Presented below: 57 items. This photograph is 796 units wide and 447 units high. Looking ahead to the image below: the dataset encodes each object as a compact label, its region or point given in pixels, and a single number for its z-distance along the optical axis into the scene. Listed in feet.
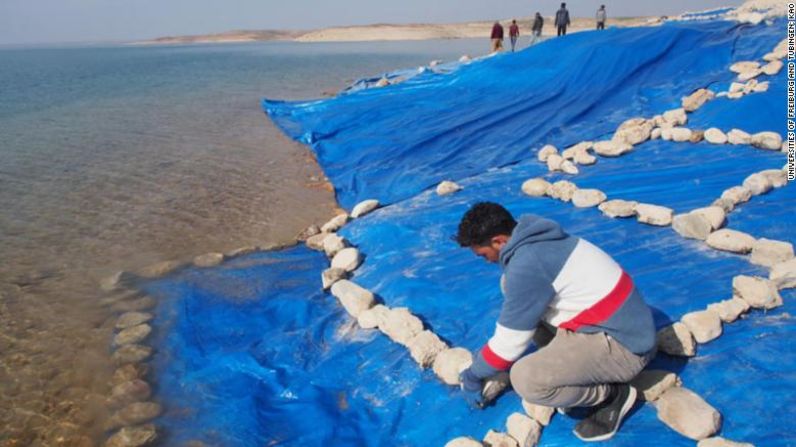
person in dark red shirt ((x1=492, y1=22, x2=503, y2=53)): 64.23
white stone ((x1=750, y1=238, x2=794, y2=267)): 12.33
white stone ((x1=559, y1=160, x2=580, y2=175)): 20.76
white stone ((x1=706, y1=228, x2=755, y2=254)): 13.08
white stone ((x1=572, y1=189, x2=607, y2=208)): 17.19
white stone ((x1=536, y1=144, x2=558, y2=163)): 22.93
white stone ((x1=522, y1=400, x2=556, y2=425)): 9.59
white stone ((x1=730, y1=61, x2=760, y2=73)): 26.02
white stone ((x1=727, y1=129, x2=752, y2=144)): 19.61
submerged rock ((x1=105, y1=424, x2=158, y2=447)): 11.89
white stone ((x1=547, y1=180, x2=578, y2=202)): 18.12
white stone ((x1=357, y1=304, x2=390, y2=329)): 13.84
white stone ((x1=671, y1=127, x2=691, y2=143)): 21.18
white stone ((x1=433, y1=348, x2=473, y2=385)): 11.21
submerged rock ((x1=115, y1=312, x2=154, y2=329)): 16.28
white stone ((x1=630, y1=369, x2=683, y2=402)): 9.36
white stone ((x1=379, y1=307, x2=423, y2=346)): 12.87
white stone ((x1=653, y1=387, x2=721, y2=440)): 8.54
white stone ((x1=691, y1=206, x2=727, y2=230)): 14.30
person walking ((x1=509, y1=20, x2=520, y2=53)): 62.68
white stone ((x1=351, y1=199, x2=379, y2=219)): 21.13
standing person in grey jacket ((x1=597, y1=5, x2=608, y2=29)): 61.16
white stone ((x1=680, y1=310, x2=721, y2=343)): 10.39
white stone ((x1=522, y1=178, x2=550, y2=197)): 18.90
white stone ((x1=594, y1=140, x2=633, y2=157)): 21.43
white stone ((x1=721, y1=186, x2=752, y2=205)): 15.53
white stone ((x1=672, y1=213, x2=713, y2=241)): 13.99
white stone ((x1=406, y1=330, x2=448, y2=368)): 11.96
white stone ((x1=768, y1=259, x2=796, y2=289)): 11.28
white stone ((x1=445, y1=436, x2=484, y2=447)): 9.57
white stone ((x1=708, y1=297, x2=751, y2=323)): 10.80
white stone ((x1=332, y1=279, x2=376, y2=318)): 14.66
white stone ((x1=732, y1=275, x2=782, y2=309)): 10.92
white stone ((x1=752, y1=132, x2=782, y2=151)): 18.78
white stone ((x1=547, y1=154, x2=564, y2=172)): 21.36
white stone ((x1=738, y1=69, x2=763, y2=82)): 25.09
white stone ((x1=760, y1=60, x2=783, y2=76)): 24.64
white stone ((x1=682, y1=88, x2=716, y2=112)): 24.45
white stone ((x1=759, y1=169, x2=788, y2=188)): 16.08
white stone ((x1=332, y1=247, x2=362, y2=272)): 17.26
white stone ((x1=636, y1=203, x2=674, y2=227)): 14.98
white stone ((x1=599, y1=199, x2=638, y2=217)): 15.87
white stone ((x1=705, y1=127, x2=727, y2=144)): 20.15
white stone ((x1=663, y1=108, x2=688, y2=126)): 23.43
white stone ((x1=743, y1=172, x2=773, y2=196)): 15.80
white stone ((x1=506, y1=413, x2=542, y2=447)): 9.36
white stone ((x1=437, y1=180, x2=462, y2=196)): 20.80
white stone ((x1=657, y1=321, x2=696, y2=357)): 10.08
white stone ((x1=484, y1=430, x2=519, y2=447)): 9.46
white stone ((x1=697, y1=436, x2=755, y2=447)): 8.18
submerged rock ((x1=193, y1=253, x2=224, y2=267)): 19.58
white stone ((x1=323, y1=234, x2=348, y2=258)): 18.78
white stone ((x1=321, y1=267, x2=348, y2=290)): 16.44
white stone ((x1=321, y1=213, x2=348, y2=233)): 20.85
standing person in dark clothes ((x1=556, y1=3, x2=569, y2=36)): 55.62
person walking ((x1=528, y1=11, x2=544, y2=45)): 61.87
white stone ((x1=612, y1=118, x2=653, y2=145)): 21.95
